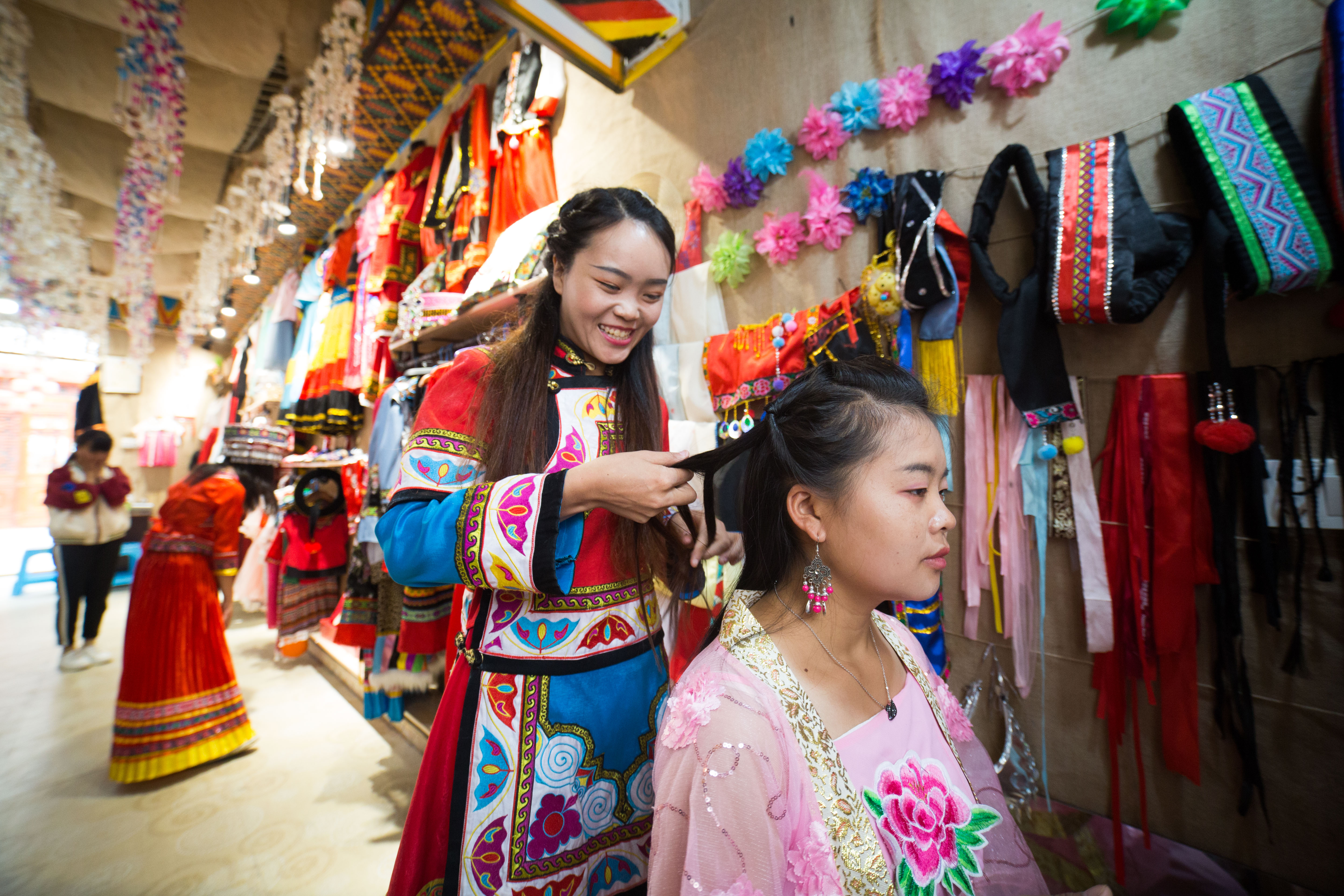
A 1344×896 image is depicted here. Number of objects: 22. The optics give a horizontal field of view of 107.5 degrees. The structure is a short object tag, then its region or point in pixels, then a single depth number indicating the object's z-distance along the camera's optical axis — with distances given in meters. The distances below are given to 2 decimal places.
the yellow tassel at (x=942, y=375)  1.44
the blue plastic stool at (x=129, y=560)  5.95
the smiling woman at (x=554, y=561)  0.80
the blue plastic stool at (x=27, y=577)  4.77
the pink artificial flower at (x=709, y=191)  2.03
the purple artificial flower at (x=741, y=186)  1.92
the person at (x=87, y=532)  3.00
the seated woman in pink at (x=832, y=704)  0.67
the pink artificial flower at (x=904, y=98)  1.51
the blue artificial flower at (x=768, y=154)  1.82
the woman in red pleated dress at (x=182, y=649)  2.60
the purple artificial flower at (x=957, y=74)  1.40
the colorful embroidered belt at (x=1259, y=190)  0.96
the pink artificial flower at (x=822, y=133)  1.69
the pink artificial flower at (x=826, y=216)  1.67
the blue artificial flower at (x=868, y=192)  1.55
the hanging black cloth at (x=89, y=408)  2.06
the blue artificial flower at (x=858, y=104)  1.60
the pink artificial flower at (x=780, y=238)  1.80
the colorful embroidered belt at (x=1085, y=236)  1.13
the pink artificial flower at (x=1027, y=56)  1.29
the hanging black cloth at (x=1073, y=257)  1.11
